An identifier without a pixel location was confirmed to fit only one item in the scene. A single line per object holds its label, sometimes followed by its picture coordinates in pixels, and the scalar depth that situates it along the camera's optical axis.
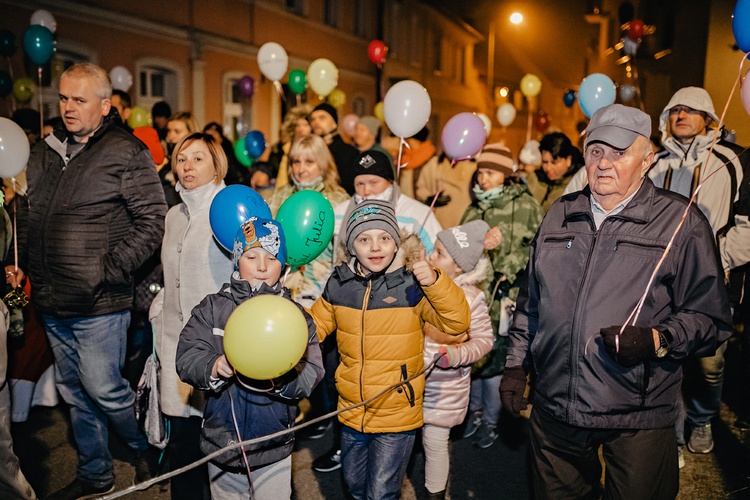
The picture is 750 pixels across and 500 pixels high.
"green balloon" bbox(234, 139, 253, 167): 7.77
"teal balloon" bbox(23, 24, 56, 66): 6.96
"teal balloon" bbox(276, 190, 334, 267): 3.21
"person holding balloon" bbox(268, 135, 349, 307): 4.10
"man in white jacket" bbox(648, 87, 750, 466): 3.83
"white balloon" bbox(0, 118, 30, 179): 3.28
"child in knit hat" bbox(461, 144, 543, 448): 4.34
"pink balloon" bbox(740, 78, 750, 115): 2.91
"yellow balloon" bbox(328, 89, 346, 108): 12.73
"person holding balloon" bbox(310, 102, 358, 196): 6.08
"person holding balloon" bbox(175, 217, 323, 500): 2.44
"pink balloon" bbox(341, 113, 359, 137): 10.43
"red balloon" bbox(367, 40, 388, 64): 12.04
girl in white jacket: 3.37
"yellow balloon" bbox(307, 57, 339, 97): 8.77
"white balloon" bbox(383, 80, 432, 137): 4.33
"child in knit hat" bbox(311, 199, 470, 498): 2.85
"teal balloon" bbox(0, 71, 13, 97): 9.20
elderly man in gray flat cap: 2.21
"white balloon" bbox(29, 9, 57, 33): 8.30
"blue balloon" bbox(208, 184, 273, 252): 2.86
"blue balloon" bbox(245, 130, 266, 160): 7.56
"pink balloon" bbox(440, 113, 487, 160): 4.60
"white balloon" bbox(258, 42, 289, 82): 8.33
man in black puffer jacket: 3.34
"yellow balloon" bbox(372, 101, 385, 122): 11.18
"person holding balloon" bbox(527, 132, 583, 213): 5.45
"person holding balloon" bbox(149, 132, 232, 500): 3.13
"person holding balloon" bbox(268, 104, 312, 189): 6.01
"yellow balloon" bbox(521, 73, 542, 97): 13.06
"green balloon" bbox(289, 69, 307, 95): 10.33
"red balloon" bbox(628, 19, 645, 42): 10.96
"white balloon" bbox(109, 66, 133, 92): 8.81
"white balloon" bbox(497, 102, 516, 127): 12.53
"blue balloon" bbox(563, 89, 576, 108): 15.24
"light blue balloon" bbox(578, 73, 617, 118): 4.43
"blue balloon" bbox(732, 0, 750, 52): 2.87
